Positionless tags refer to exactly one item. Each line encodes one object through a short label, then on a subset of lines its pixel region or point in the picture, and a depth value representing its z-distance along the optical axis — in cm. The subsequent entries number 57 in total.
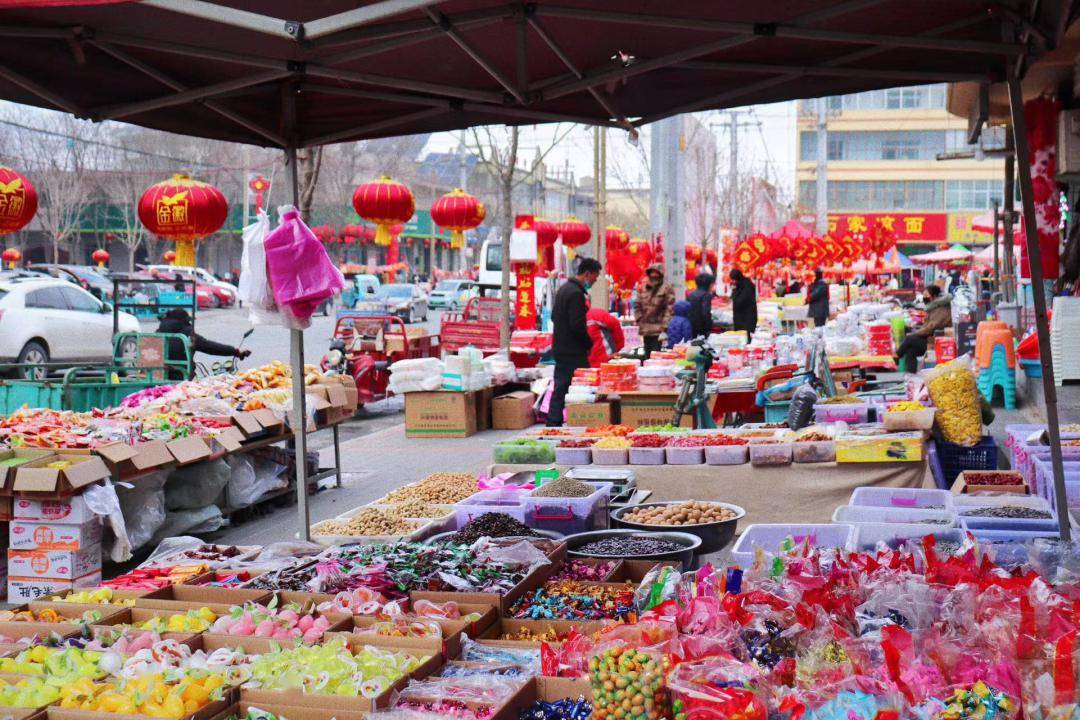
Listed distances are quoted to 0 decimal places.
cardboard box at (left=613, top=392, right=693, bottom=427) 1238
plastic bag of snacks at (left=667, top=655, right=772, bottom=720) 303
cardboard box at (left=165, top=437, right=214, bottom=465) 827
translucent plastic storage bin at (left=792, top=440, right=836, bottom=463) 793
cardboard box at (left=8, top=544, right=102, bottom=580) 717
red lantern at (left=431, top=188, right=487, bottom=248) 2052
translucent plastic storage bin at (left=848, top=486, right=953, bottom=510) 670
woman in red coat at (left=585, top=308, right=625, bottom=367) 1628
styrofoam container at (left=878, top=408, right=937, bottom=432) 810
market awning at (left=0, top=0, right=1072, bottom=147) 434
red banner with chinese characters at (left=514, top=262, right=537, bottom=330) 2320
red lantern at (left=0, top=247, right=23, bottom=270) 3722
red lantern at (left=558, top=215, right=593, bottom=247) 3184
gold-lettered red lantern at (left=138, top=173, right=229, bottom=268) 1238
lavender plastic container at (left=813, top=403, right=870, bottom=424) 938
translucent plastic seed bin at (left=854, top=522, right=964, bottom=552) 550
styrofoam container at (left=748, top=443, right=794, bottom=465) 802
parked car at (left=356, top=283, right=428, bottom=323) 4258
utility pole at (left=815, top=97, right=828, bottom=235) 4562
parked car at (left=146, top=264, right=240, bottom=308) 4659
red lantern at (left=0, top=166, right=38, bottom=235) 1273
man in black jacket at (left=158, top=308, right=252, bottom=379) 1512
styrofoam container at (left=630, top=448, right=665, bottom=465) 831
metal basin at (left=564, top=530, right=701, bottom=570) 545
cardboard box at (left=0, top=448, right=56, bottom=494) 726
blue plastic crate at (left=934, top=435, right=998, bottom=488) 845
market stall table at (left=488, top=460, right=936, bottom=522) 785
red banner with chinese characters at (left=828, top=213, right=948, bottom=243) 6700
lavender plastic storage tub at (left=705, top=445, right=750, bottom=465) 814
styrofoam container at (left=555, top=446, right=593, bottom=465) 839
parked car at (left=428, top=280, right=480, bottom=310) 5081
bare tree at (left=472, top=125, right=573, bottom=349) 1986
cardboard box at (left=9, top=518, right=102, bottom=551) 720
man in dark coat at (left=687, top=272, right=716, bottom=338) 1828
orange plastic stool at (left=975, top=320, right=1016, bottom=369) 1416
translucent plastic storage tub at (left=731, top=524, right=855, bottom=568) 567
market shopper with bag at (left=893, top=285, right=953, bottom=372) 1722
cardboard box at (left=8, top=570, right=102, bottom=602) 715
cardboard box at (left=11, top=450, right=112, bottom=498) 704
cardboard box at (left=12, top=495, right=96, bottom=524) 721
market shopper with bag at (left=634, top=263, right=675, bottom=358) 1986
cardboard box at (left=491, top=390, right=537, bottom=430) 1499
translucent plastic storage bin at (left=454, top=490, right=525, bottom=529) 666
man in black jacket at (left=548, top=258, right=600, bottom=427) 1282
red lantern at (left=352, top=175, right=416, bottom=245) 1578
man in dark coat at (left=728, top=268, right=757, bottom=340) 2028
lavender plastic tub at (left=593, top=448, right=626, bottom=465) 833
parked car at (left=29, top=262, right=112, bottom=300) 3662
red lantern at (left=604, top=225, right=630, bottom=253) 3656
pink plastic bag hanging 588
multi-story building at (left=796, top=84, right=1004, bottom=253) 6756
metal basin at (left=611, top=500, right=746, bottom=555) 609
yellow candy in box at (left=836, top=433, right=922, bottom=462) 779
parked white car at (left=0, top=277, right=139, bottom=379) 2148
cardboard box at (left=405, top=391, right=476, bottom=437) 1428
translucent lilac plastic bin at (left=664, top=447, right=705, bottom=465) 820
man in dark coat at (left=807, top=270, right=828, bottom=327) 2556
